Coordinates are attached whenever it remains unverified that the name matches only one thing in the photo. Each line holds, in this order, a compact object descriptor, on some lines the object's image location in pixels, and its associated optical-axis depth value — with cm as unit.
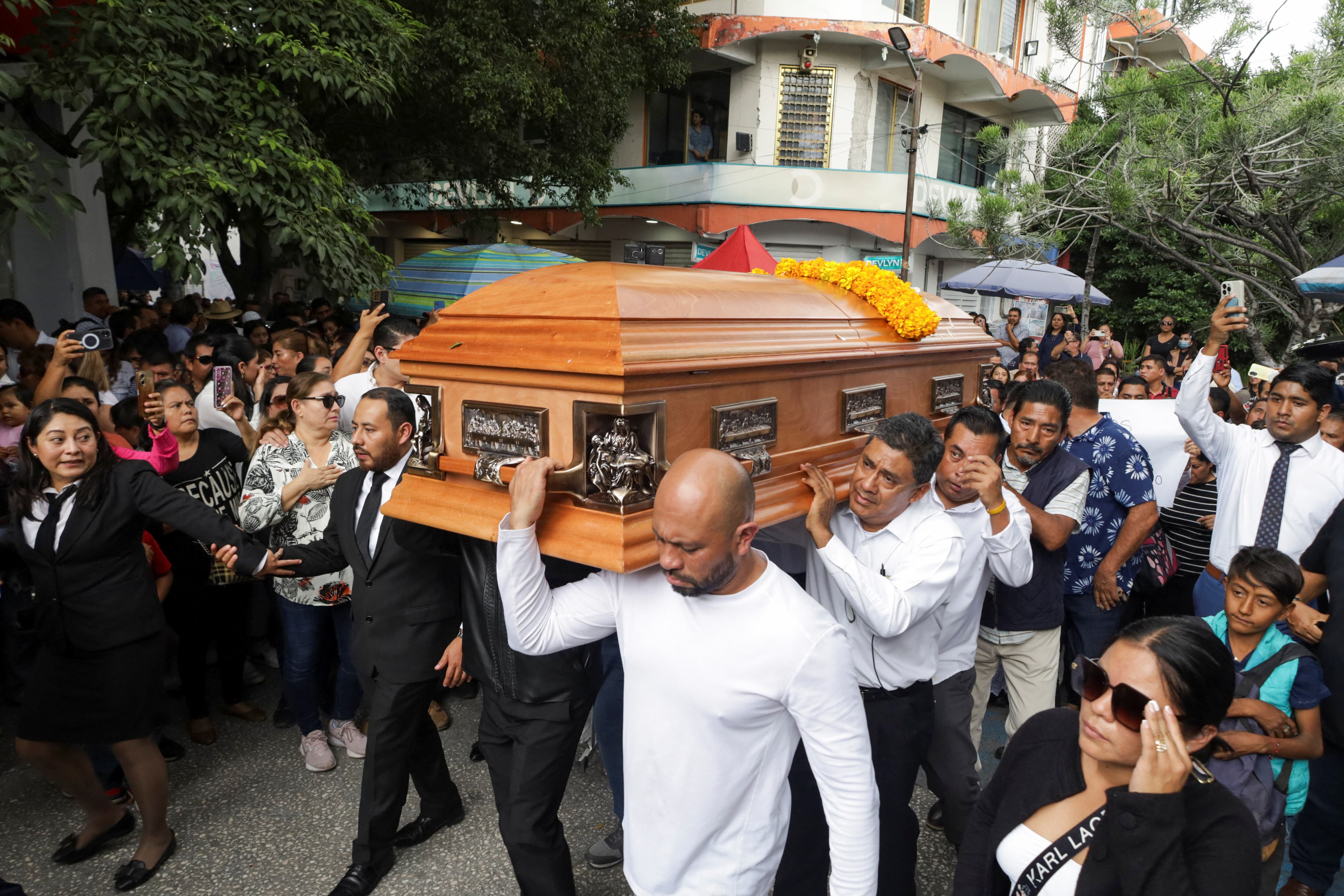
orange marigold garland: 299
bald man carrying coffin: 173
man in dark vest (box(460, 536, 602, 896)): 248
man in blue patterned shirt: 347
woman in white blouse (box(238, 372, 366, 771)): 344
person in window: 1600
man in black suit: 280
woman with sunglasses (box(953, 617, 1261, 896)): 138
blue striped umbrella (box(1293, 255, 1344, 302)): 471
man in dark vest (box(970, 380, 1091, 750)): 316
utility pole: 1239
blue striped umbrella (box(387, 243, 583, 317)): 928
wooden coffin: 200
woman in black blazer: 280
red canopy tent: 795
